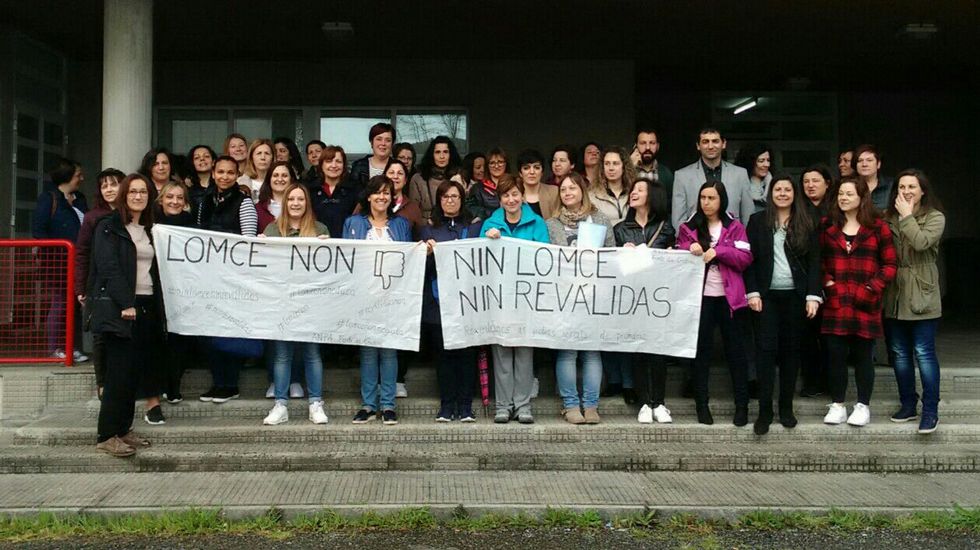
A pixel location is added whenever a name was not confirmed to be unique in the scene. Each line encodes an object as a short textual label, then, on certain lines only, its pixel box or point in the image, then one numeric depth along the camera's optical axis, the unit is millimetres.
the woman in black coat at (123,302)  5898
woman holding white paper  6754
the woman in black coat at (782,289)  6480
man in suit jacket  7270
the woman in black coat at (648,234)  6758
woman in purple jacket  6535
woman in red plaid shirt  6434
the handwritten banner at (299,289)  6695
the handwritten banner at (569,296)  6703
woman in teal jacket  6641
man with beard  7539
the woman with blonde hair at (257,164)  7402
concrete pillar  8047
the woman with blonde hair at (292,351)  6617
